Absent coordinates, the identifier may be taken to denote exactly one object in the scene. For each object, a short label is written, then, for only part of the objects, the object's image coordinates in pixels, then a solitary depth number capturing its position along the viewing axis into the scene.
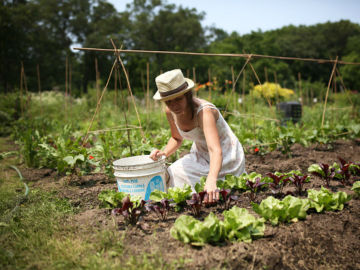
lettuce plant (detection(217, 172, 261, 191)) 2.64
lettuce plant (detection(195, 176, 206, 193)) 2.51
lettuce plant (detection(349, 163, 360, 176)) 2.87
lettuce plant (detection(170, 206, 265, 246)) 1.78
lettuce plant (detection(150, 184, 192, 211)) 2.35
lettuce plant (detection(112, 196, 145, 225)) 2.10
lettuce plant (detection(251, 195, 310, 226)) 2.02
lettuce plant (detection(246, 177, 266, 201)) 2.47
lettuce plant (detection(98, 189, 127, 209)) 2.34
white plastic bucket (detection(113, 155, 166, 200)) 2.45
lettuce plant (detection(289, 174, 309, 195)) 2.47
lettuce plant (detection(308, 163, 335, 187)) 2.69
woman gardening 2.32
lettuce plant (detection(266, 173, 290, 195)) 2.48
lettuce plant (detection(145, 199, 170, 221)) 2.15
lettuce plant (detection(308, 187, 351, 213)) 2.17
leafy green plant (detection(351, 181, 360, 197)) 2.34
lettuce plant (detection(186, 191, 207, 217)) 2.12
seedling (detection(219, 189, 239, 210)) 2.22
